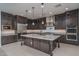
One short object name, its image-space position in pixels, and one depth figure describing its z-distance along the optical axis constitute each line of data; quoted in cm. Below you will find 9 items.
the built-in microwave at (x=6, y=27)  379
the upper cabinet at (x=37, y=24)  542
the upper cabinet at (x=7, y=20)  382
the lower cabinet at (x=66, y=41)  360
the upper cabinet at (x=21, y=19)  462
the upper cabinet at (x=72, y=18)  364
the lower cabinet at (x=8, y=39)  373
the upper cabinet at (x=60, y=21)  419
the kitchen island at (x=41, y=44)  229
